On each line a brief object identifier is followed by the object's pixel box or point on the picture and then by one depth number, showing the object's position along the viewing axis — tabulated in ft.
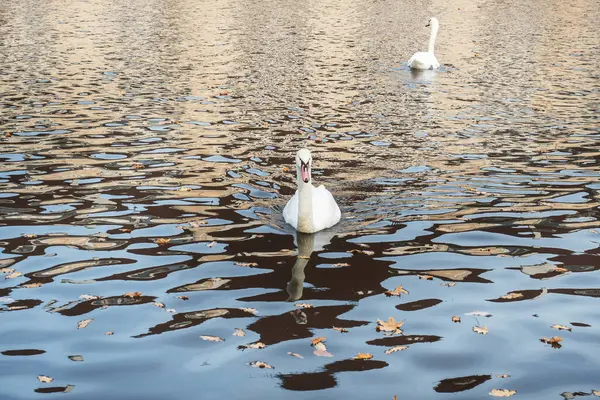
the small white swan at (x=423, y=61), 95.04
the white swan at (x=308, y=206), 37.99
